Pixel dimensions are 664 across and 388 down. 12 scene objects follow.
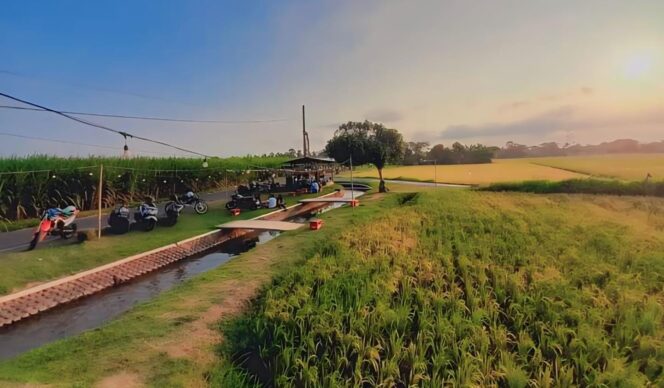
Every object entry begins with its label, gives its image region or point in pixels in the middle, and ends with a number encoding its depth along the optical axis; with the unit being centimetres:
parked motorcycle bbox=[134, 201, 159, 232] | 1252
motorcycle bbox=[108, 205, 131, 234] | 1188
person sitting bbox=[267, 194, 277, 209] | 1798
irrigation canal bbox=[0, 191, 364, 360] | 612
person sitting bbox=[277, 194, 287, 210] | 1806
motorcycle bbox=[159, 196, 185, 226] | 1348
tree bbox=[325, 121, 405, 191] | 2702
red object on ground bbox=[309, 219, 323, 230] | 1253
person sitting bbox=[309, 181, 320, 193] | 2489
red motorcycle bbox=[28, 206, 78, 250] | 978
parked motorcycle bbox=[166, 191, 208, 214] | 1608
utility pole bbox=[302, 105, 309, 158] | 3869
